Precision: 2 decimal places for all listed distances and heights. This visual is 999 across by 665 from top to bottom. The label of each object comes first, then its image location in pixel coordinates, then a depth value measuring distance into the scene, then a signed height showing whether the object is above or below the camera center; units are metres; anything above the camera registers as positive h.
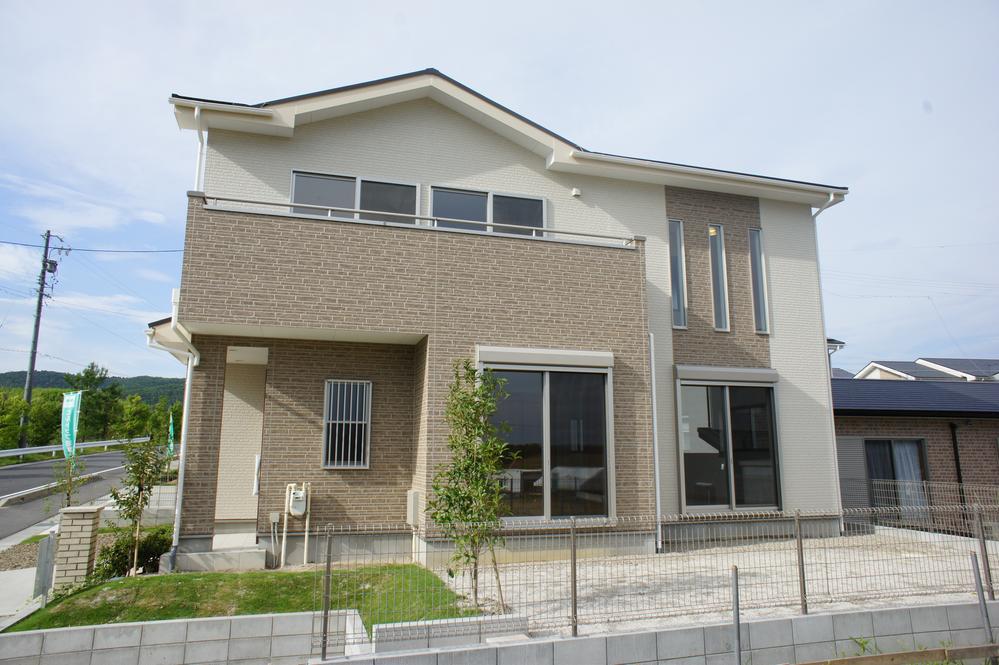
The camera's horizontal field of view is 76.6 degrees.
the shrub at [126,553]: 9.05 -1.50
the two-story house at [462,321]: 9.90 +2.18
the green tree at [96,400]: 40.22 +3.31
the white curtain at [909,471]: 14.73 -0.47
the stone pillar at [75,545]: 8.31 -1.21
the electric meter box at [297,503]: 10.02 -0.80
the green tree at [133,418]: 37.28 +2.05
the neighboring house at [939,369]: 25.64 +3.46
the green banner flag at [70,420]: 11.34 +0.57
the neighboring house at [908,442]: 14.71 +0.23
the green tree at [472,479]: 7.12 -0.31
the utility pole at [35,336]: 32.03 +6.50
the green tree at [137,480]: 9.49 -0.43
